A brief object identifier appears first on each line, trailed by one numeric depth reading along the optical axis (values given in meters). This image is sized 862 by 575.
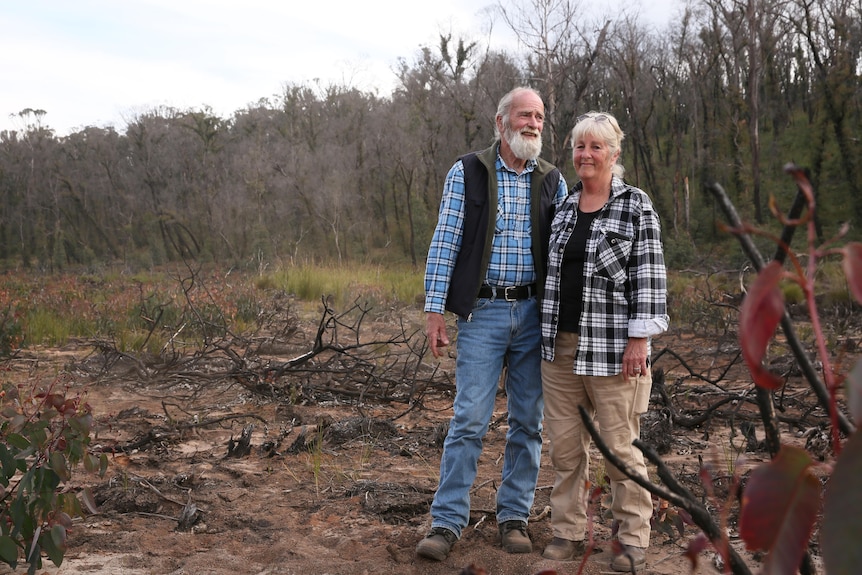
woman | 3.09
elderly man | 3.29
